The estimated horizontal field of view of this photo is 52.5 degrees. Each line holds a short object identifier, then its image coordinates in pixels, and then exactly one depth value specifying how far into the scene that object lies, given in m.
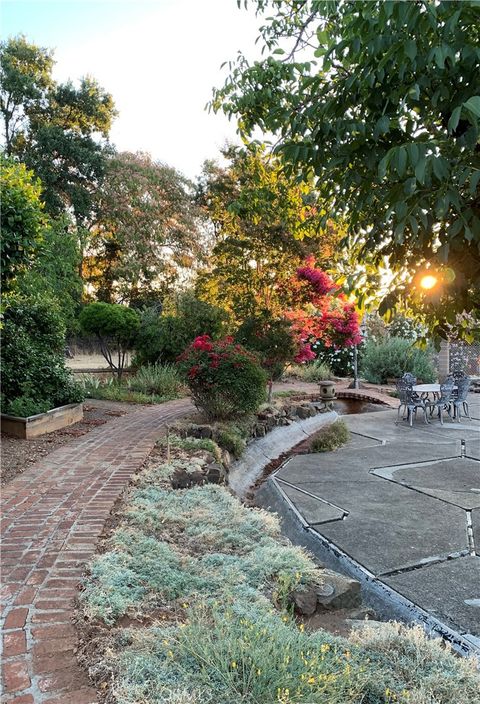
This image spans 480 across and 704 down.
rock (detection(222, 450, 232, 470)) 5.85
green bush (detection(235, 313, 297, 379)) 9.46
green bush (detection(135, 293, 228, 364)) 12.26
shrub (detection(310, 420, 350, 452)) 7.26
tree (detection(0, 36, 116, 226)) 16.53
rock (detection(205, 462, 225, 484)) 4.87
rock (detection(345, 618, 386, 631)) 2.49
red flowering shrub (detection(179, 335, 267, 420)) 7.19
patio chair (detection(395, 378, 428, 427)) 8.98
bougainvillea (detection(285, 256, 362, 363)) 9.38
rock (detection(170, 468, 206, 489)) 4.62
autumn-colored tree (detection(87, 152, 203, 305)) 17.64
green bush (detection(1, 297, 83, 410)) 7.07
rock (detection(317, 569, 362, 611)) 2.96
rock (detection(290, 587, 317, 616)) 2.85
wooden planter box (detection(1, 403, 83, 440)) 6.34
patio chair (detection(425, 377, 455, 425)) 8.90
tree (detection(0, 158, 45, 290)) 4.35
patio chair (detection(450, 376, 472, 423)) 9.20
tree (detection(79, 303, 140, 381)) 11.44
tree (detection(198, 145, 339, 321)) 9.50
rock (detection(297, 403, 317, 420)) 9.47
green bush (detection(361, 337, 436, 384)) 13.88
